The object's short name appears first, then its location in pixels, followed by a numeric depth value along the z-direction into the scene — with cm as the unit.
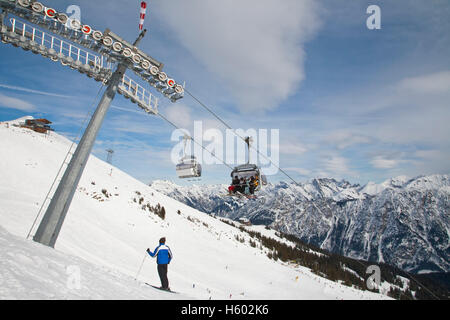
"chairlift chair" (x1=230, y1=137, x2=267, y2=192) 1797
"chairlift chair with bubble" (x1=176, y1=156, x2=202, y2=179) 1736
